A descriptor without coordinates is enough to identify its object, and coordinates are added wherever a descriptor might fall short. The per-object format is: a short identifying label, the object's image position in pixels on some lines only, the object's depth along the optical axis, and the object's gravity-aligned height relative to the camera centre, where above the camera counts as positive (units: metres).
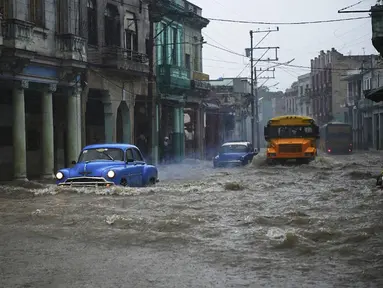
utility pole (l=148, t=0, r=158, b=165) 28.77 +1.71
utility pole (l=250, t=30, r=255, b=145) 59.68 +6.20
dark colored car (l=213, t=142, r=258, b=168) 34.62 -1.25
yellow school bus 32.28 -0.35
